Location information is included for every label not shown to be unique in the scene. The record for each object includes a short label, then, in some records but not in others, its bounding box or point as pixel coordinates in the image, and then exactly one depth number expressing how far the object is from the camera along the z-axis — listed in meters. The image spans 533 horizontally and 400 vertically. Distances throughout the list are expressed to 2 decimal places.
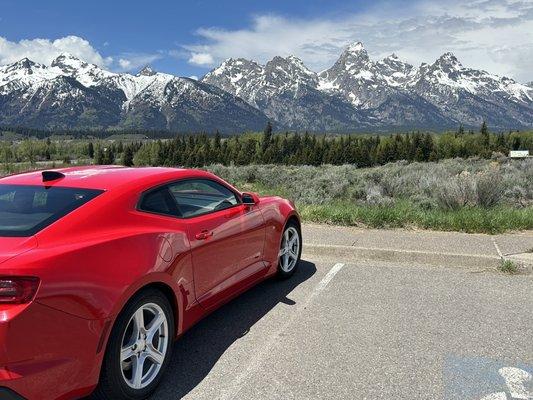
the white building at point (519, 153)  83.69
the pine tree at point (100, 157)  120.34
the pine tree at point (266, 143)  114.56
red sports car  2.61
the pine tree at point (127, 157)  118.91
